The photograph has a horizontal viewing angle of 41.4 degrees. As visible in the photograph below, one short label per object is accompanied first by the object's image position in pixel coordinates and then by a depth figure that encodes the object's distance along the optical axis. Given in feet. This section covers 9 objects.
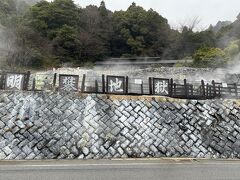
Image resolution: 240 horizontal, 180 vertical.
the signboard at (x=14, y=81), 44.52
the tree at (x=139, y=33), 153.89
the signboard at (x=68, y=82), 46.58
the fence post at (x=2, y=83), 44.46
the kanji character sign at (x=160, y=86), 50.08
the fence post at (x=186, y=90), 50.80
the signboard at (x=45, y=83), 50.04
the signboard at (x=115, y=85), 47.75
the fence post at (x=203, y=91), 53.39
